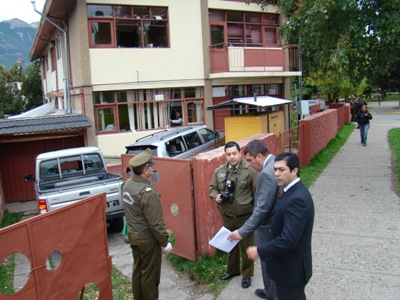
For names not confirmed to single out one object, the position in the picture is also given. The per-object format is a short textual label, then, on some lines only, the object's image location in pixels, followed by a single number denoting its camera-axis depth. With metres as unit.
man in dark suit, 3.03
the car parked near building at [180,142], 10.18
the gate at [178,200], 5.75
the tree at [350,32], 9.09
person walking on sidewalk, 15.20
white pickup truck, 7.98
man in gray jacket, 3.99
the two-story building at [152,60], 15.00
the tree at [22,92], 35.56
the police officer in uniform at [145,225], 4.28
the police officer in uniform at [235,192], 4.73
